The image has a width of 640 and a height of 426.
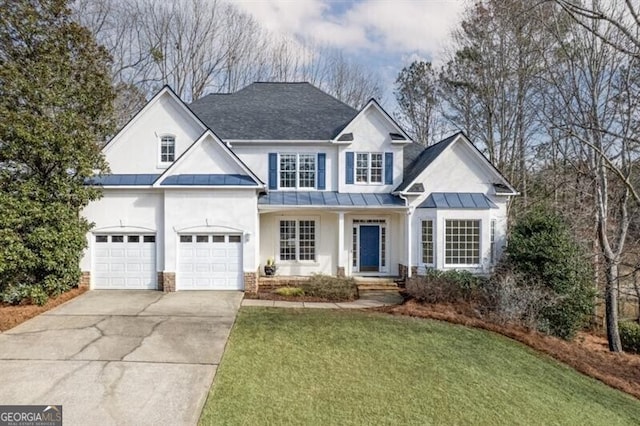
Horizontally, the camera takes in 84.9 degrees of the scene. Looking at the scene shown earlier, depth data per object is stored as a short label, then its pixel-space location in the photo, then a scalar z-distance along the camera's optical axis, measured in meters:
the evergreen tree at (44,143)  11.41
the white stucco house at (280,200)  13.66
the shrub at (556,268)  12.03
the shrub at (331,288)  13.27
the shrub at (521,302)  11.65
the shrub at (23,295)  11.29
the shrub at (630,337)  13.95
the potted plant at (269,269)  15.18
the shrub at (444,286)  12.87
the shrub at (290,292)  13.43
